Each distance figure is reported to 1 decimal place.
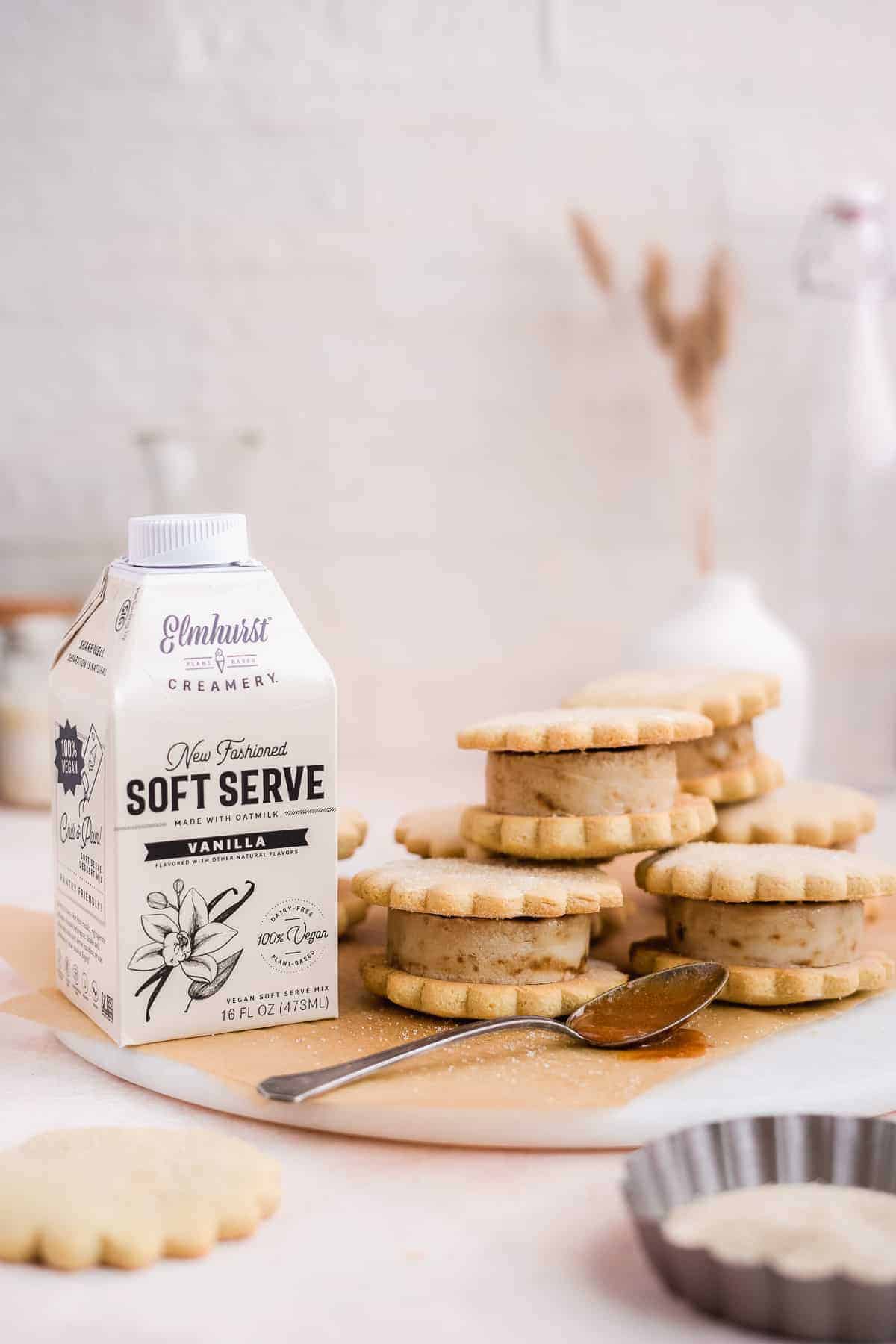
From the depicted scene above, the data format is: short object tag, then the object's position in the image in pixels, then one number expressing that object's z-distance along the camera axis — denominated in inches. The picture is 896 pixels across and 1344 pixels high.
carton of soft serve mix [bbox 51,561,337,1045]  39.0
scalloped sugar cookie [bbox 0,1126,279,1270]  29.8
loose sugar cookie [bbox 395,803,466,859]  50.4
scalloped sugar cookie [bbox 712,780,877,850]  51.2
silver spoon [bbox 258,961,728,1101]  38.3
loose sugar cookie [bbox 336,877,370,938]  49.9
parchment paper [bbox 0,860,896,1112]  36.5
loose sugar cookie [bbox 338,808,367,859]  49.8
